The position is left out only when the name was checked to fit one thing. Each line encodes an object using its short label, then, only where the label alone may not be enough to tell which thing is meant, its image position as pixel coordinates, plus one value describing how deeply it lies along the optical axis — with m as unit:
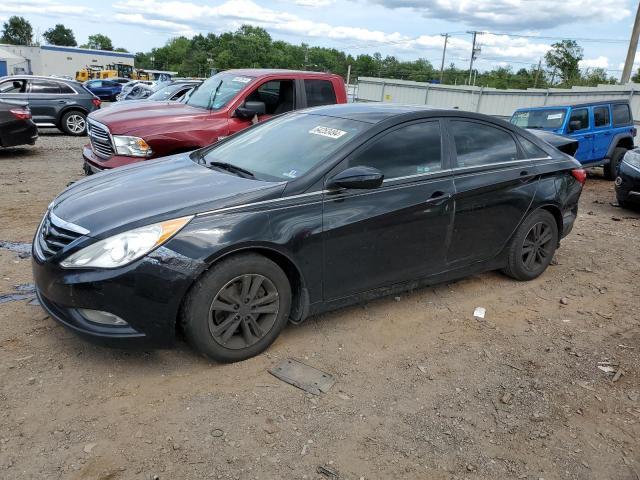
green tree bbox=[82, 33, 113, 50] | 134.00
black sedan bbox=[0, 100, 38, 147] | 10.44
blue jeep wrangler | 11.29
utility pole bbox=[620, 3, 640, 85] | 20.29
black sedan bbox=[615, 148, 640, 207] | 8.42
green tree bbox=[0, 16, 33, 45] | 117.81
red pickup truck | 6.32
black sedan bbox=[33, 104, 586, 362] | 3.01
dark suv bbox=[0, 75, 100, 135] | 13.94
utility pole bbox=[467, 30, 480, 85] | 49.42
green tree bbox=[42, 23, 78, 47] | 129.61
